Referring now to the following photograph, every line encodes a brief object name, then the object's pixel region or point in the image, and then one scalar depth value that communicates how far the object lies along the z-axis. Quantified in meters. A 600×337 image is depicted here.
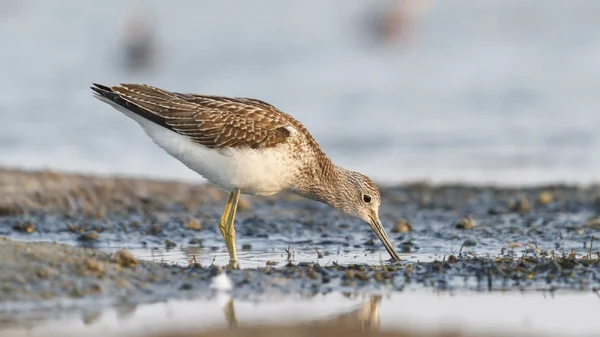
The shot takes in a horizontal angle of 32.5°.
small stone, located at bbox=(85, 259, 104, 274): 7.80
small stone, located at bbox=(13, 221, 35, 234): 10.97
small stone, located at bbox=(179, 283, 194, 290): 7.84
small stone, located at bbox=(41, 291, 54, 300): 7.36
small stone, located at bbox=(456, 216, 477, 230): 11.12
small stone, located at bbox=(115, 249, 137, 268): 8.12
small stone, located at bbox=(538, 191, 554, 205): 12.67
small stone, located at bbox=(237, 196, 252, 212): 12.67
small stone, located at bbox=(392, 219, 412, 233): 11.03
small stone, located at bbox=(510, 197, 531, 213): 12.30
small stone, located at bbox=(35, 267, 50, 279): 7.61
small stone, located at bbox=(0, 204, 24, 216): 11.59
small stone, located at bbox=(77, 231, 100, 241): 10.59
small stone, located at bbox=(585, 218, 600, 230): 10.96
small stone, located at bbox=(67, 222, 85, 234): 10.90
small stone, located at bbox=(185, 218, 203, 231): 11.22
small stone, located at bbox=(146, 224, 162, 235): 10.98
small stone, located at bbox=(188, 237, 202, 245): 10.57
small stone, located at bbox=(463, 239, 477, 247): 10.23
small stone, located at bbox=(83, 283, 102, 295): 7.53
